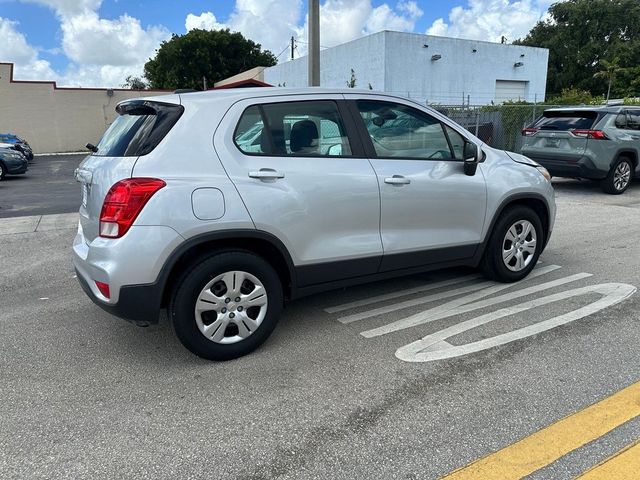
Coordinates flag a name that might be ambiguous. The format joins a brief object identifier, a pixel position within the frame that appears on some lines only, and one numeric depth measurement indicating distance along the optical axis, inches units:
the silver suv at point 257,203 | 123.5
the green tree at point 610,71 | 1555.1
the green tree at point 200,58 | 2230.6
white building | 1029.2
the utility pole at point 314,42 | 428.1
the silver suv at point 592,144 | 385.1
